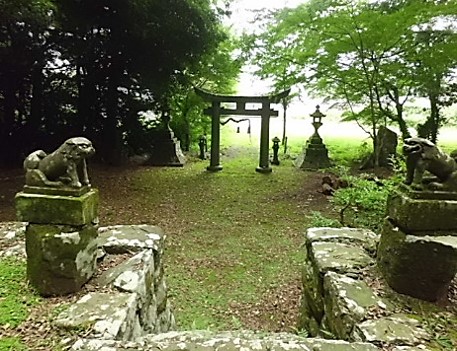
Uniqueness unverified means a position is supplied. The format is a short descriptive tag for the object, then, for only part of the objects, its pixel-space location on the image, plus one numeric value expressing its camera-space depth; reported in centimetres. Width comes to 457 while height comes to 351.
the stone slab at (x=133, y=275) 209
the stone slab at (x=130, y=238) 258
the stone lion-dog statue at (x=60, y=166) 204
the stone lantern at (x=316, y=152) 905
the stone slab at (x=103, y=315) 169
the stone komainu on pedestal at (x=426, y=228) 197
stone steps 157
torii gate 866
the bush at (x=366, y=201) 429
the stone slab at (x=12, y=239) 255
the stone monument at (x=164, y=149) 897
